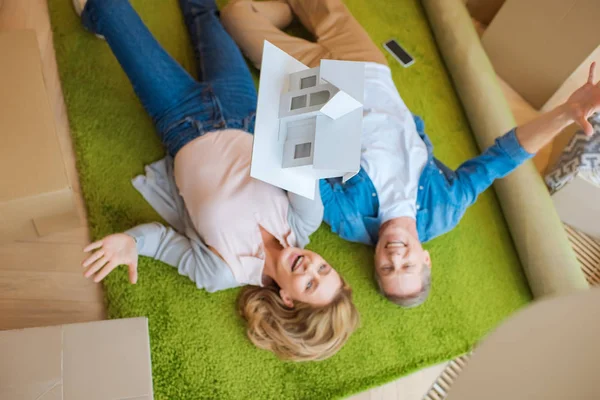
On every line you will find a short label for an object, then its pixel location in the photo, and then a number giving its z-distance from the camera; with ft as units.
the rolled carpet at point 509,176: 5.03
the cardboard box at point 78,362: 3.04
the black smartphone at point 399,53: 5.93
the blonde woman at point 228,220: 4.13
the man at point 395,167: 4.36
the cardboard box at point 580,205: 5.10
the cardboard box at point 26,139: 3.47
